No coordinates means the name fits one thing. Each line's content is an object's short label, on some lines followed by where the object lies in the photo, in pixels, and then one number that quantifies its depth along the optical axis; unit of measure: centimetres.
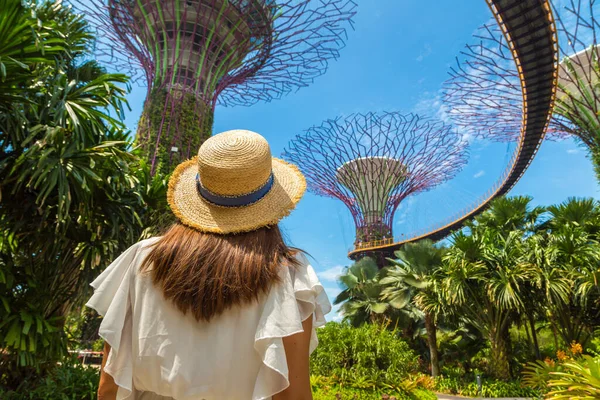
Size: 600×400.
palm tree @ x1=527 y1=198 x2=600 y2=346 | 1058
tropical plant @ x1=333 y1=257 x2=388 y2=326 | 1634
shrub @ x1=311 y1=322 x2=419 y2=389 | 755
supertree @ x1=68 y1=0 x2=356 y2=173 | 1435
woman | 105
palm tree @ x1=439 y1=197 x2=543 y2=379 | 1131
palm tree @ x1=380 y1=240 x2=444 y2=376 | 1435
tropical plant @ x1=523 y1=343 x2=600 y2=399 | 514
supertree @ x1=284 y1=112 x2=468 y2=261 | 2609
